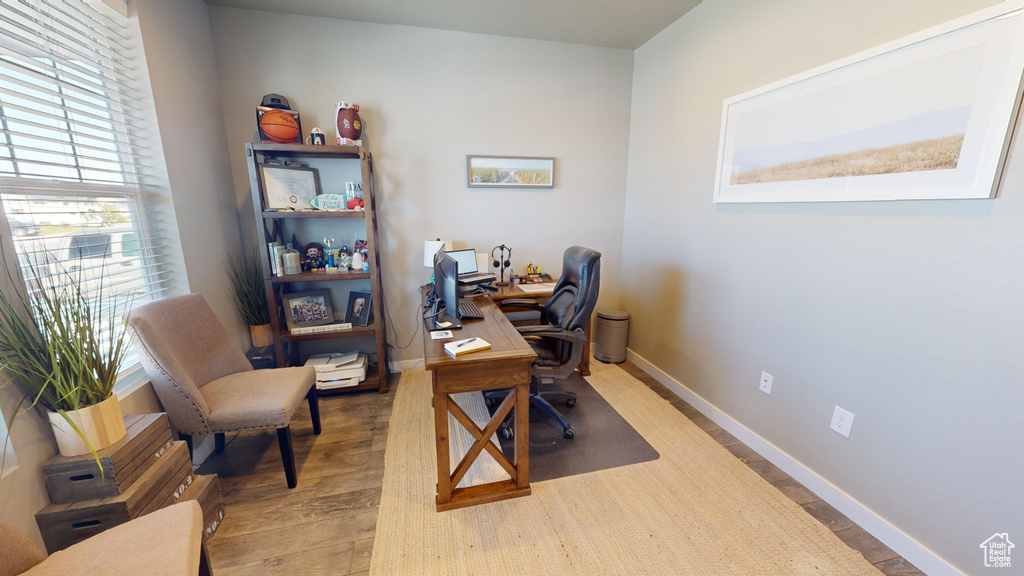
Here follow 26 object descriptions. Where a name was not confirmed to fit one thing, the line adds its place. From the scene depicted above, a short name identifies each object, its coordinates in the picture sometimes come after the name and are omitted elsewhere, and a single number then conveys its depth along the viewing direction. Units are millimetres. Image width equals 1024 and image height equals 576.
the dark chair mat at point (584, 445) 1884
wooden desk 1481
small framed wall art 2832
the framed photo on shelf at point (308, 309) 2580
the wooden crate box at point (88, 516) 1108
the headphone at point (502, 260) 2951
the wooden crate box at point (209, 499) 1419
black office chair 1976
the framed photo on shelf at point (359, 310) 2746
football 2359
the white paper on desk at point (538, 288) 2703
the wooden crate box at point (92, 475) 1125
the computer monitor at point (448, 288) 1831
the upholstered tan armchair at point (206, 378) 1493
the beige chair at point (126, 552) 851
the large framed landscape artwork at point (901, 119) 1120
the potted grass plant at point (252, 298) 2430
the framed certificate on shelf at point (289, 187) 2346
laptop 2773
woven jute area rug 1353
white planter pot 1130
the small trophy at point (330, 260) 2621
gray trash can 3078
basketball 2258
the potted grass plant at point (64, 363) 1086
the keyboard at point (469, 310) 2027
